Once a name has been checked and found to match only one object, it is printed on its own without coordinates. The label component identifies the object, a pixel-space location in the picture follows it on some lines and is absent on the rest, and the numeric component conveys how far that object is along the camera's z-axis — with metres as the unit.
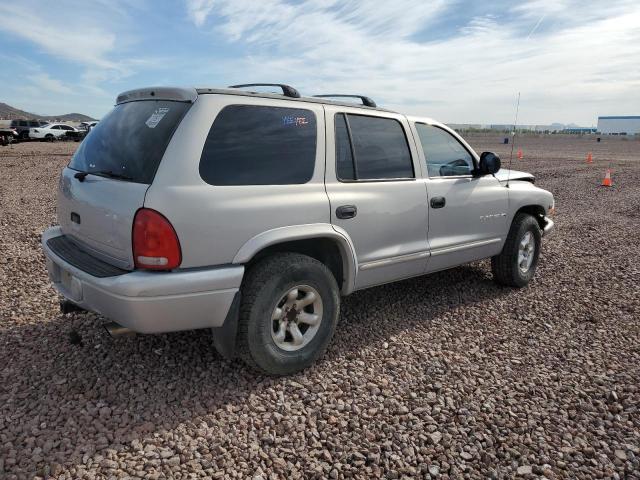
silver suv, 2.77
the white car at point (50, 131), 35.75
